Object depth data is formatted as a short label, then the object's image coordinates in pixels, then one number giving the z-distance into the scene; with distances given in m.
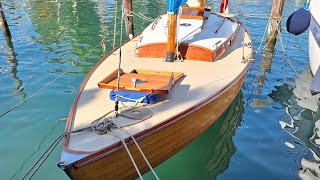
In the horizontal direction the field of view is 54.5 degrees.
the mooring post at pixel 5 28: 15.33
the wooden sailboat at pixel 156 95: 5.11
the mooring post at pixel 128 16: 14.30
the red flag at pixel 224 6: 13.59
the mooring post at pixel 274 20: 13.75
